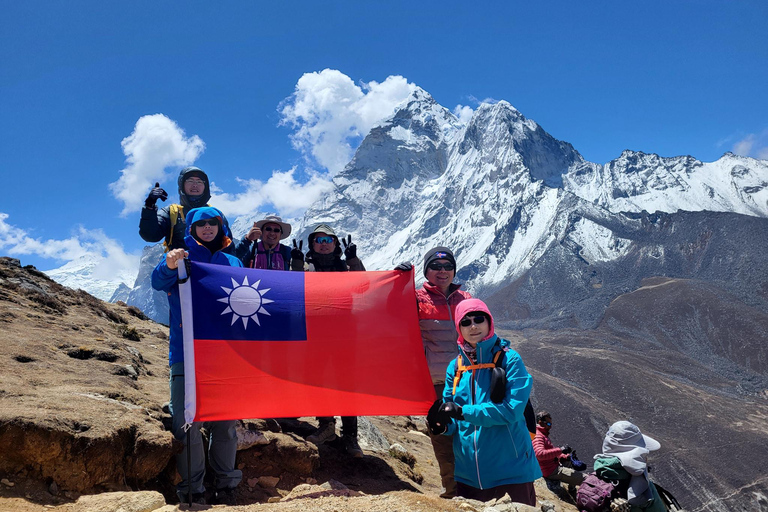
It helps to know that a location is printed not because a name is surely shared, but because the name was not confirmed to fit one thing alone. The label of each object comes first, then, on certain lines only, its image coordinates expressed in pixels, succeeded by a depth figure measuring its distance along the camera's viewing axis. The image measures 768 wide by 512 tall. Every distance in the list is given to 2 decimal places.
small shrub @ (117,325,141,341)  10.29
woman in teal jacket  3.50
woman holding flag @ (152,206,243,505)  4.04
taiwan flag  4.28
